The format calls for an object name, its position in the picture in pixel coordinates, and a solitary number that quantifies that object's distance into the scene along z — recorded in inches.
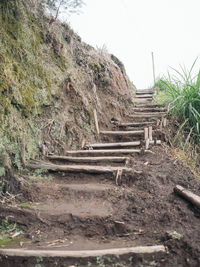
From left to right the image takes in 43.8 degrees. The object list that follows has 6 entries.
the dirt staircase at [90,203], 72.7
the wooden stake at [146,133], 171.3
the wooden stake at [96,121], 192.7
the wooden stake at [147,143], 157.3
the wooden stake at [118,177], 117.3
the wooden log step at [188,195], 86.4
